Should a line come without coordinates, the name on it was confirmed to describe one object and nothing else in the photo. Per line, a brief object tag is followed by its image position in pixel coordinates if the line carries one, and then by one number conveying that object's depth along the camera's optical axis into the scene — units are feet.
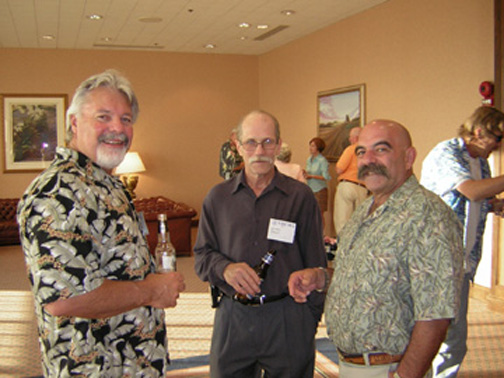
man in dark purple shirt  6.95
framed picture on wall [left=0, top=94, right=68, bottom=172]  33.06
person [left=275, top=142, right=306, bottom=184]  19.26
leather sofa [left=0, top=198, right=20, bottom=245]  30.37
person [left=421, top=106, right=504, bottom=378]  9.38
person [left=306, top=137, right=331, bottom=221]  27.09
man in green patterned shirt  5.08
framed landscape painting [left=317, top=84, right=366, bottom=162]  26.04
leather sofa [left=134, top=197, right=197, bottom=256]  25.80
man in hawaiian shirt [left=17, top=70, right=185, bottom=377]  4.53
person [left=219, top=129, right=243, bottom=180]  21.76
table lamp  32.22
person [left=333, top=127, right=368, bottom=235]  23.35
